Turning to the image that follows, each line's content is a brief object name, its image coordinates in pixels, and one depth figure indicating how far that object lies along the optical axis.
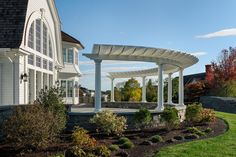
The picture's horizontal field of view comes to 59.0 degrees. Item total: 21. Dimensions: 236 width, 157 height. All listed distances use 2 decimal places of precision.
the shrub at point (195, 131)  7.62
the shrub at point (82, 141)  6.14
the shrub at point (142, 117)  8.35
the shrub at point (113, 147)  6.16
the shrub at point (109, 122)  7.70
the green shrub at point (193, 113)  9.19
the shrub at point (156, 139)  6.97
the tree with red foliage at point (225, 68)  21.33
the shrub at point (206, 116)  9.37
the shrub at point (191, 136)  7.34
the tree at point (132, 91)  20.71
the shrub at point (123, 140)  6.78
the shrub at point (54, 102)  7.28
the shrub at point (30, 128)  5.97
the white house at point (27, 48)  8.49
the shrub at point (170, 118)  8.37
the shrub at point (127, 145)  6.37
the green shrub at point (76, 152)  5.48
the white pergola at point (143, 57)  8.91
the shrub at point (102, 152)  5.65
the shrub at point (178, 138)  7.20
